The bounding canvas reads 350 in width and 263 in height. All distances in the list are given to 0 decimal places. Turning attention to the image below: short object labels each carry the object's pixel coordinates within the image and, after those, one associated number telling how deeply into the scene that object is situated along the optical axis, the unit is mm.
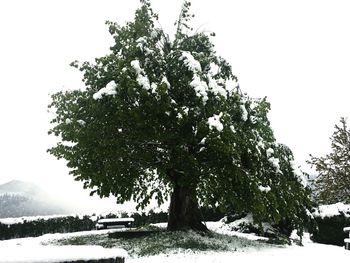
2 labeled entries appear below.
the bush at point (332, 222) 21406
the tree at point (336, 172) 30266
